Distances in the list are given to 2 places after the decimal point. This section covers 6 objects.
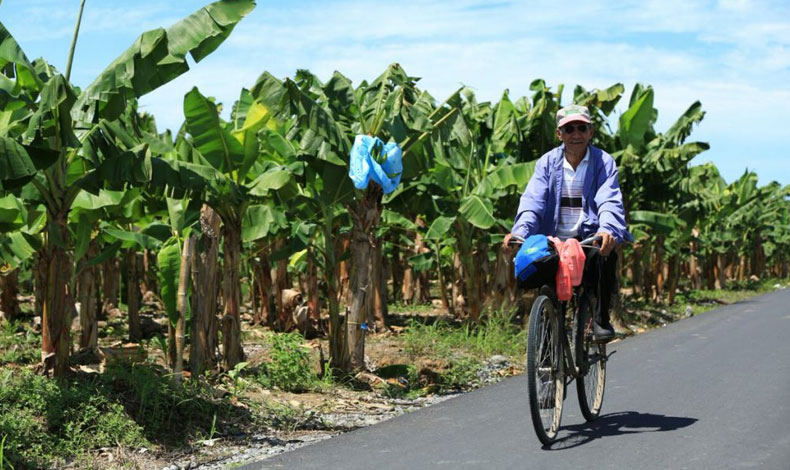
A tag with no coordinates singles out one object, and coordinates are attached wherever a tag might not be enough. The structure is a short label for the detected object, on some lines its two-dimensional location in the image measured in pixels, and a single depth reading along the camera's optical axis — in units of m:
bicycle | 6.04
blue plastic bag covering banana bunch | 9.84
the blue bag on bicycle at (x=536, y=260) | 6.30
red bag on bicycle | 6.35
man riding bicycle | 6.82
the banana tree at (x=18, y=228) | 9.11
